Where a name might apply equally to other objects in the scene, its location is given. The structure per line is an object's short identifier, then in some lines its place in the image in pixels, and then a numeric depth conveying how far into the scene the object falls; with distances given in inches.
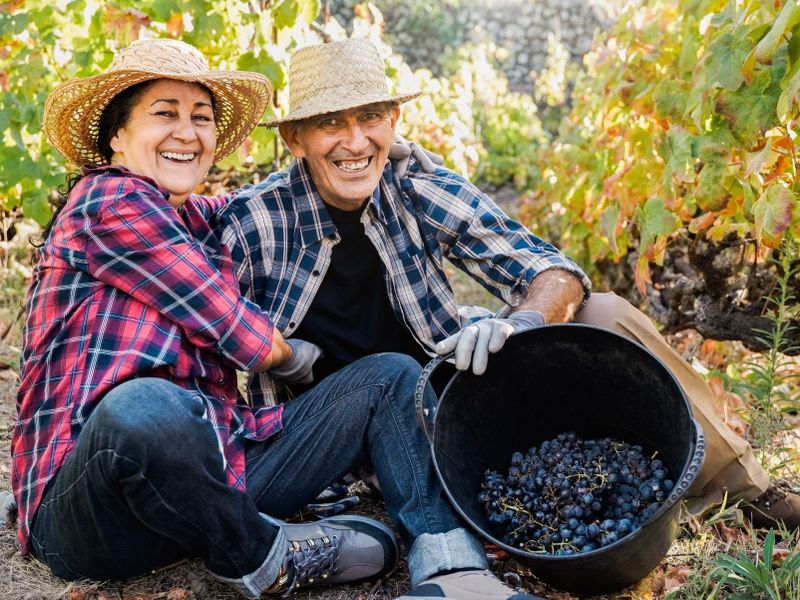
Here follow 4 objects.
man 90.0
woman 69.4
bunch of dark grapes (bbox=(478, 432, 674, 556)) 73.5
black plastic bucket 71.9
